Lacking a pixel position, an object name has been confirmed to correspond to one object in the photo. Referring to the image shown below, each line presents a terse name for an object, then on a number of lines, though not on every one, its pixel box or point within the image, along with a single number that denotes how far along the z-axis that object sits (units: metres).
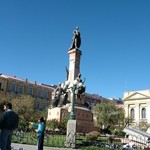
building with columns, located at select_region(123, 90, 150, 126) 50.71
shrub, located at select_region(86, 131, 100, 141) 12.77
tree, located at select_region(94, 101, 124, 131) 35.19
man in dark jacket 5.48
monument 18.54
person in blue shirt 7.68
